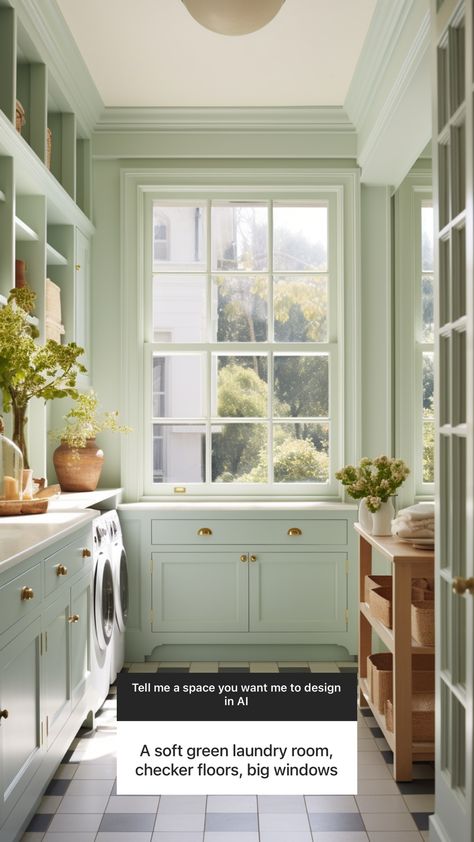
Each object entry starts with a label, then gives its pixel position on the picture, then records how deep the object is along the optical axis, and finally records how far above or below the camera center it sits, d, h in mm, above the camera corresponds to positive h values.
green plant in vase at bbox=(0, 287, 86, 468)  2854 +309
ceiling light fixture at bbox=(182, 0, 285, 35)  2758 +1571
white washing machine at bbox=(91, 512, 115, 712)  3279 -778
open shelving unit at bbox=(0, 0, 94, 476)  2939 +1146
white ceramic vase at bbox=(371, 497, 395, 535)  3273 -346
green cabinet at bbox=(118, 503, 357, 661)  4121 -758
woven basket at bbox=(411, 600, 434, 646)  2777 -671
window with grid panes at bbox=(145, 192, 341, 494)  4434 +518
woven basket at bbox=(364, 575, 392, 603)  3396 -637
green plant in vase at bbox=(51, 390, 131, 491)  3939 -100
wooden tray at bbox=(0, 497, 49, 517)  2867 -256
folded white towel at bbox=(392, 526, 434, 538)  2911 -356
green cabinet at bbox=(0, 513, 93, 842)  2094 -731
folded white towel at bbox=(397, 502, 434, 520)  2930 -276
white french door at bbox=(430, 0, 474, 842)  1968 +67
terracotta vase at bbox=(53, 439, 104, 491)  4012 -142
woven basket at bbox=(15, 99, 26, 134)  3071 +1314
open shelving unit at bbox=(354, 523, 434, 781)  2766 -775
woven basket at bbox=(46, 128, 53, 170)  3558 +1421
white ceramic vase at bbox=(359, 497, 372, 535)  3420 -346
